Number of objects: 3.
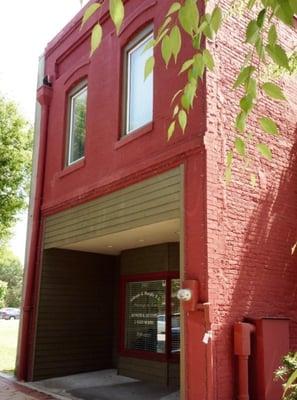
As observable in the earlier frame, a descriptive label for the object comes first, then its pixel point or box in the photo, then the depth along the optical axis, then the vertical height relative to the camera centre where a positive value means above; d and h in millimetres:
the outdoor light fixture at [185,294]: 6297 +372
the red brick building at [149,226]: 6516 +1622
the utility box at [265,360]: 6387 -467
